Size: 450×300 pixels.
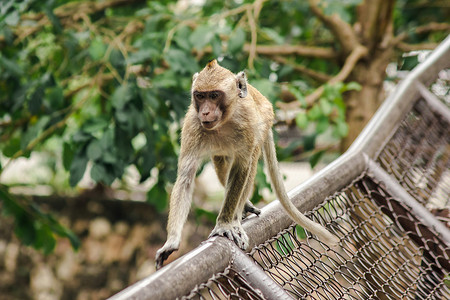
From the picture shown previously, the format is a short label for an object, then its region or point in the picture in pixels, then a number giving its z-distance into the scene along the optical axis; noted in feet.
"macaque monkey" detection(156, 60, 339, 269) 15.05
